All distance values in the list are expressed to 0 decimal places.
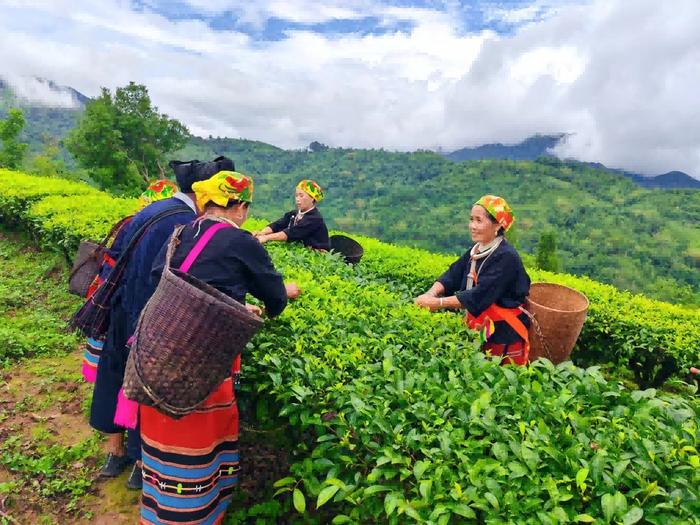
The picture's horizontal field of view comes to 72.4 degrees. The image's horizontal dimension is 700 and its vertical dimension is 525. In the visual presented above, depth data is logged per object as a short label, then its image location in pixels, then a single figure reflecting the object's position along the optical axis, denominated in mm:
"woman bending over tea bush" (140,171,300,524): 2256
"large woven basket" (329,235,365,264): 5606
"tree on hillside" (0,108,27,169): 23844
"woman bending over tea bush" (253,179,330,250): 5215
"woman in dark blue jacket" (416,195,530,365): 3430
